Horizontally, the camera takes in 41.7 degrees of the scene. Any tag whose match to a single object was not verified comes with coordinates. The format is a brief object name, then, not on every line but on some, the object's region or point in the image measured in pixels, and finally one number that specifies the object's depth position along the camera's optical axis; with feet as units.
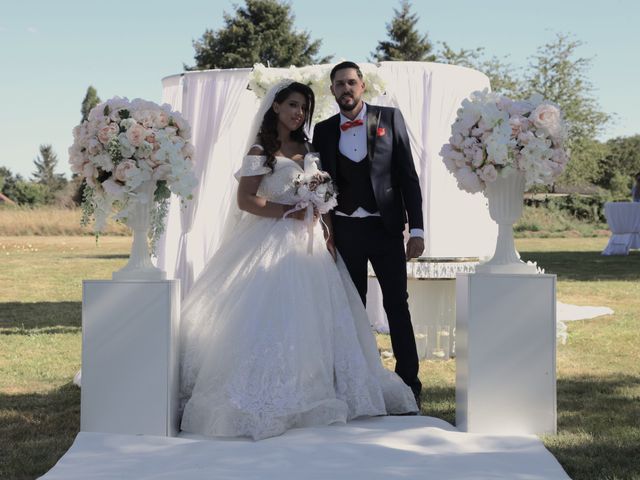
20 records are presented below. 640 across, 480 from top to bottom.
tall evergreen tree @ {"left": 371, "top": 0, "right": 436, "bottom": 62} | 138.72
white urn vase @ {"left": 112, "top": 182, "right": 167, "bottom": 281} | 13.56
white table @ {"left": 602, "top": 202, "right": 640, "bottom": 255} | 61.67
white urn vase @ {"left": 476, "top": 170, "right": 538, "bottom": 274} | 13.83
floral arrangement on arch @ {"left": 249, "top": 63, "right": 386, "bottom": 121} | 19.42
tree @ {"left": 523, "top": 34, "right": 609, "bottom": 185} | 113.50
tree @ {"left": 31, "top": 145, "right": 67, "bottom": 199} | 277.23
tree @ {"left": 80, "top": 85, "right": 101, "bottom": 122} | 195.94
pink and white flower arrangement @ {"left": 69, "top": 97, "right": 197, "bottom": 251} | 13.25
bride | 13.44
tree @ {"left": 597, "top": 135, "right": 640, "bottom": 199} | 184.03
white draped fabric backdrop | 25.18
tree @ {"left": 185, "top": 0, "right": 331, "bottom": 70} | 118.62
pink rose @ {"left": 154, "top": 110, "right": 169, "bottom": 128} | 13.60
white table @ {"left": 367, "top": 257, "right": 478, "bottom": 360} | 23.08
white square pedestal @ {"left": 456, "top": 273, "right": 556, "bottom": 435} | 13.47
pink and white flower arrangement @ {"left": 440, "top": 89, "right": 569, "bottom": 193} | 13.42
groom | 15.48
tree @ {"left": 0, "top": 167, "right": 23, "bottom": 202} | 171.94
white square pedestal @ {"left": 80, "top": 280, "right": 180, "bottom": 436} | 13.24
